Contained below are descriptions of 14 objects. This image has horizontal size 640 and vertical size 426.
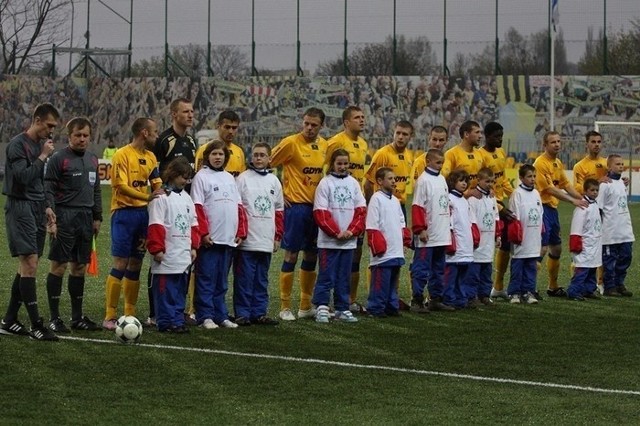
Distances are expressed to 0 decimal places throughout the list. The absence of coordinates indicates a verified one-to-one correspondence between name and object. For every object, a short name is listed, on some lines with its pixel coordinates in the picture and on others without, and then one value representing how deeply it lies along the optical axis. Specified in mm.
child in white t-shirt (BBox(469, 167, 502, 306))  13604
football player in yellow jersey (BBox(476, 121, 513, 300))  14008
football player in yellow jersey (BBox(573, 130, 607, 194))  15406
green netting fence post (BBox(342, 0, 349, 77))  50375
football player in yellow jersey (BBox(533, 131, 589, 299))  14859
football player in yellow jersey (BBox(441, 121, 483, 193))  13836
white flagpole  35750
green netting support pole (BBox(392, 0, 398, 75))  50156
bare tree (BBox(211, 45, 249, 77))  51312
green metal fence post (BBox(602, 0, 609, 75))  48281
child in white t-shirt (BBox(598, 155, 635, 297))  15125
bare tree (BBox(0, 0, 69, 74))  53781
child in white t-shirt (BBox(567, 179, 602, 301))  14555
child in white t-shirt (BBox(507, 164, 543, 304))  14117
